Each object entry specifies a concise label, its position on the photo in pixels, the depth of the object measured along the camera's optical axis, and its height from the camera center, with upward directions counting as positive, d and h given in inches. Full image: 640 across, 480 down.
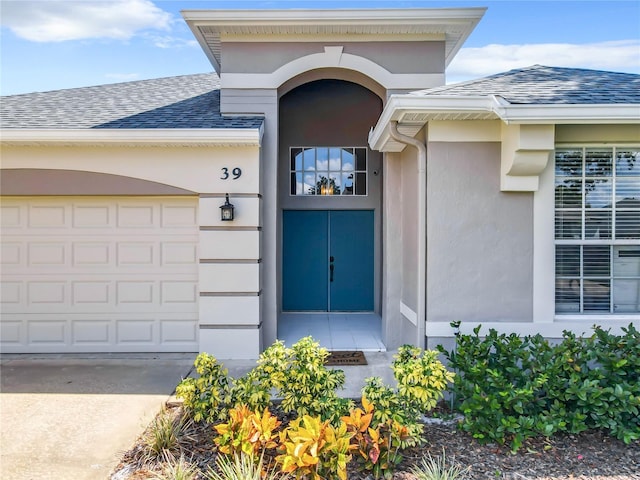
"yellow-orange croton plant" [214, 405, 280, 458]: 127.0 -57.9
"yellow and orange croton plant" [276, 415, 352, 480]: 115.0 -57.3
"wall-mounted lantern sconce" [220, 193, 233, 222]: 238.4 +15.5
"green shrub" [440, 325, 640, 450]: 141.8 -49.8
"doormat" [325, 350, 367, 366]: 234.4 -65.7
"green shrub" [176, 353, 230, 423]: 147.7 -52.8
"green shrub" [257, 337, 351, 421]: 140.3 -46.7
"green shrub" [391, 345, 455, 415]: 137.7 -45.3
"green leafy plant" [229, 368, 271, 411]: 143.7 -51.5
